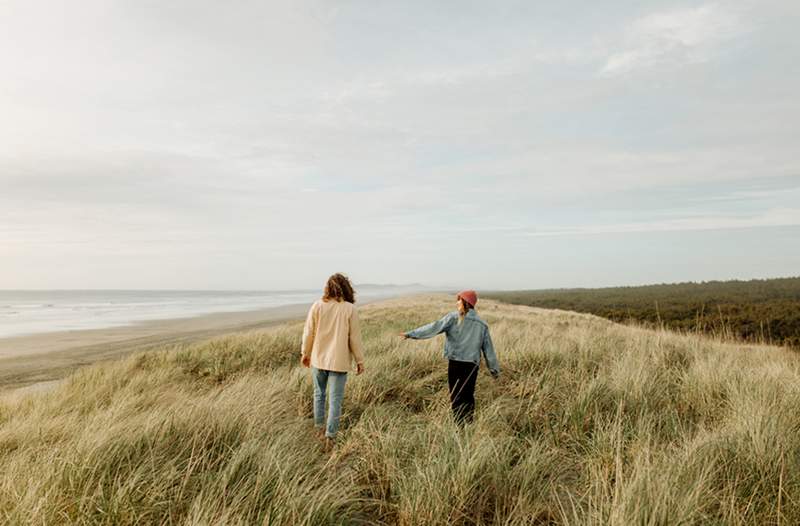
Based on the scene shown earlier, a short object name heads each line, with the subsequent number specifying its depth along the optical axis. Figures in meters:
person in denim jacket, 5.54
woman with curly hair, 5.37
